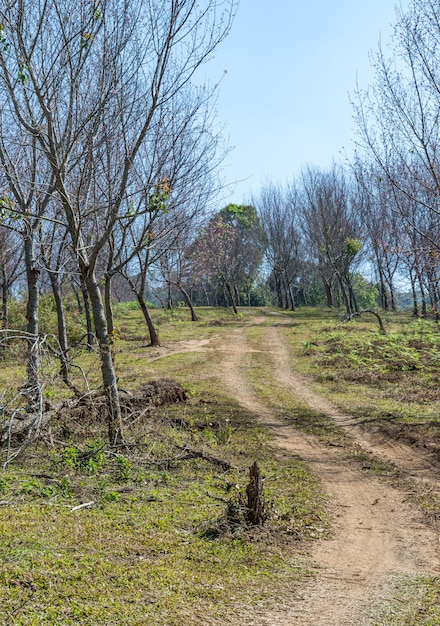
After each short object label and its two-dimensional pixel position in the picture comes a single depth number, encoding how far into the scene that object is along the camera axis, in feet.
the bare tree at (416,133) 36.42
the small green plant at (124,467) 24.51
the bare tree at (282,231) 151.94
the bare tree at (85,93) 25.67
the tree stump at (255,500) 20.47
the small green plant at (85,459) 24.97
